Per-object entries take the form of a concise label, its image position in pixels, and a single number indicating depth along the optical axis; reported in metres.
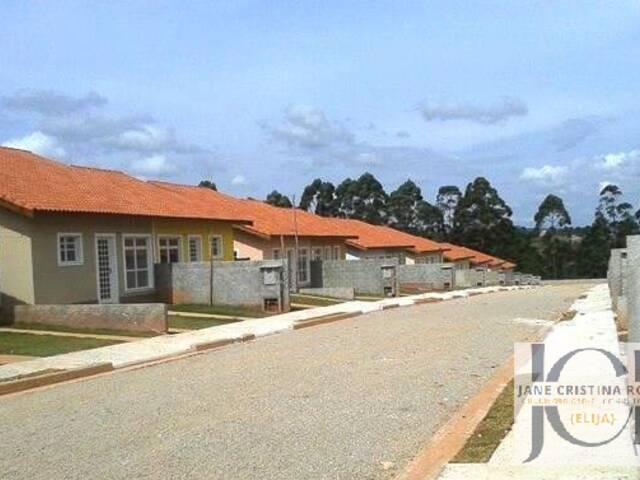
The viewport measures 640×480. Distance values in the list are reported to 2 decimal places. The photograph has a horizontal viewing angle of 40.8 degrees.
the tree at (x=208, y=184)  85.93
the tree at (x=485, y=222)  102.56
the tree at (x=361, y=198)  108.00
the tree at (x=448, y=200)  106.82
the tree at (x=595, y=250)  95.25
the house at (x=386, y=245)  56.91
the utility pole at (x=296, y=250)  43.10
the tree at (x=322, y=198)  108.06
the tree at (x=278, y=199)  100.38
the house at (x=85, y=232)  24.31
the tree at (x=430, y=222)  106.88
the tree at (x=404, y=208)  108.75
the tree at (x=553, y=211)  106.44
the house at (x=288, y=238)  42.44
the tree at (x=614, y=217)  97.44
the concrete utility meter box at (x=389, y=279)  42.48
